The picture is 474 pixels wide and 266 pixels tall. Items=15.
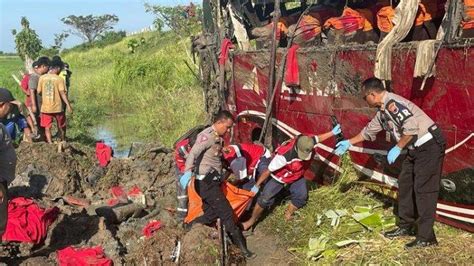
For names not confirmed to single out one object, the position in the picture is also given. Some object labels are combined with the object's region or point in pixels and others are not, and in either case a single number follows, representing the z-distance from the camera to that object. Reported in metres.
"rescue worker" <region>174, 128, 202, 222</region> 6.11
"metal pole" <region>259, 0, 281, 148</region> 6.95
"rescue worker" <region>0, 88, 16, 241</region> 4.84
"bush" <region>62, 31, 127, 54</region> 49.10
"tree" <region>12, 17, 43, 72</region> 25.44
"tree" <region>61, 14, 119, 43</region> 67.88
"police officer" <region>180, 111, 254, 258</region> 5.56
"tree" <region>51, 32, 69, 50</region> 45.46
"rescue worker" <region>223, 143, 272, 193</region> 6.50
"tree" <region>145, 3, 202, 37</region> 16.35
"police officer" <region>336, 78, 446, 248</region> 4.77
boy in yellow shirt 9.39
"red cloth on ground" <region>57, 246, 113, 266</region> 5.20
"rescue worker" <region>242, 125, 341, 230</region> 5.99
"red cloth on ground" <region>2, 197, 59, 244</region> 5.46
